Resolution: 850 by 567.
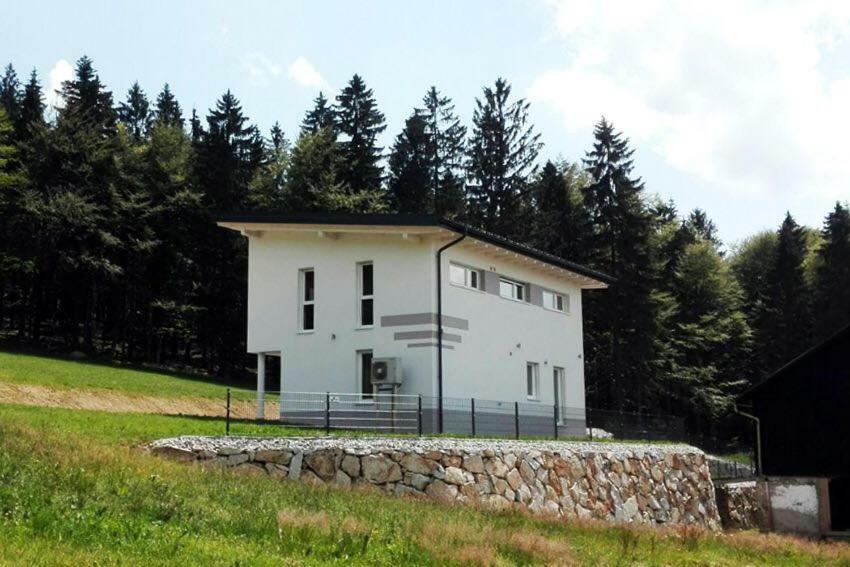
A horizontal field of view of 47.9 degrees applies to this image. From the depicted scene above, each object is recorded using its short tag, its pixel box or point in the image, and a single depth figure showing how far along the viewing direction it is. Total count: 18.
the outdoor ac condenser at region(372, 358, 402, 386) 26.66
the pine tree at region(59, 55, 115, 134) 54.07
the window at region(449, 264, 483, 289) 28.68
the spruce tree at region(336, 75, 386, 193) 64.25
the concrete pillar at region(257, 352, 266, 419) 29.50
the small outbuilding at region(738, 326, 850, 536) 28.36
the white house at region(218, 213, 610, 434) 27.38
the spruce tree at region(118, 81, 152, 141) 92.69
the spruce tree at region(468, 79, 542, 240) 60.53
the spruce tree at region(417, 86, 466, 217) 66.12
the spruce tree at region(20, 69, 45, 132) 57.00
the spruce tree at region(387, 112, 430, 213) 64.94
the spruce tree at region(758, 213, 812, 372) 61.88
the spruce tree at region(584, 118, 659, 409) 51.34
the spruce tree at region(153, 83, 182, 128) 88.25
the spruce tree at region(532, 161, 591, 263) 55.22
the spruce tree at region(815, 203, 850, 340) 61.34
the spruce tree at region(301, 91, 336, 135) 71.06
